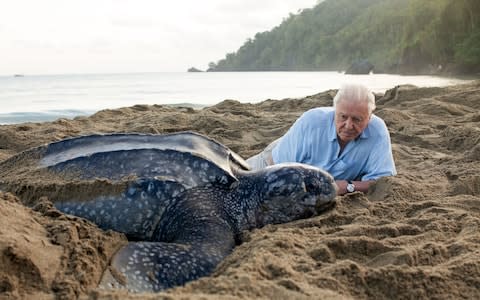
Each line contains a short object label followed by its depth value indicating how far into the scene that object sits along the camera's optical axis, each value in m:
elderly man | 2.72
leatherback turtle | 2.05
